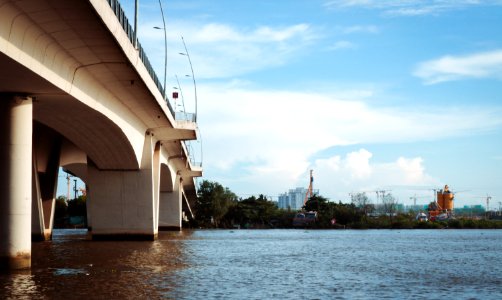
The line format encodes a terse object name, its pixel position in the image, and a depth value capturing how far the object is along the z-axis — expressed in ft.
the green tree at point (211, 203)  453.17
